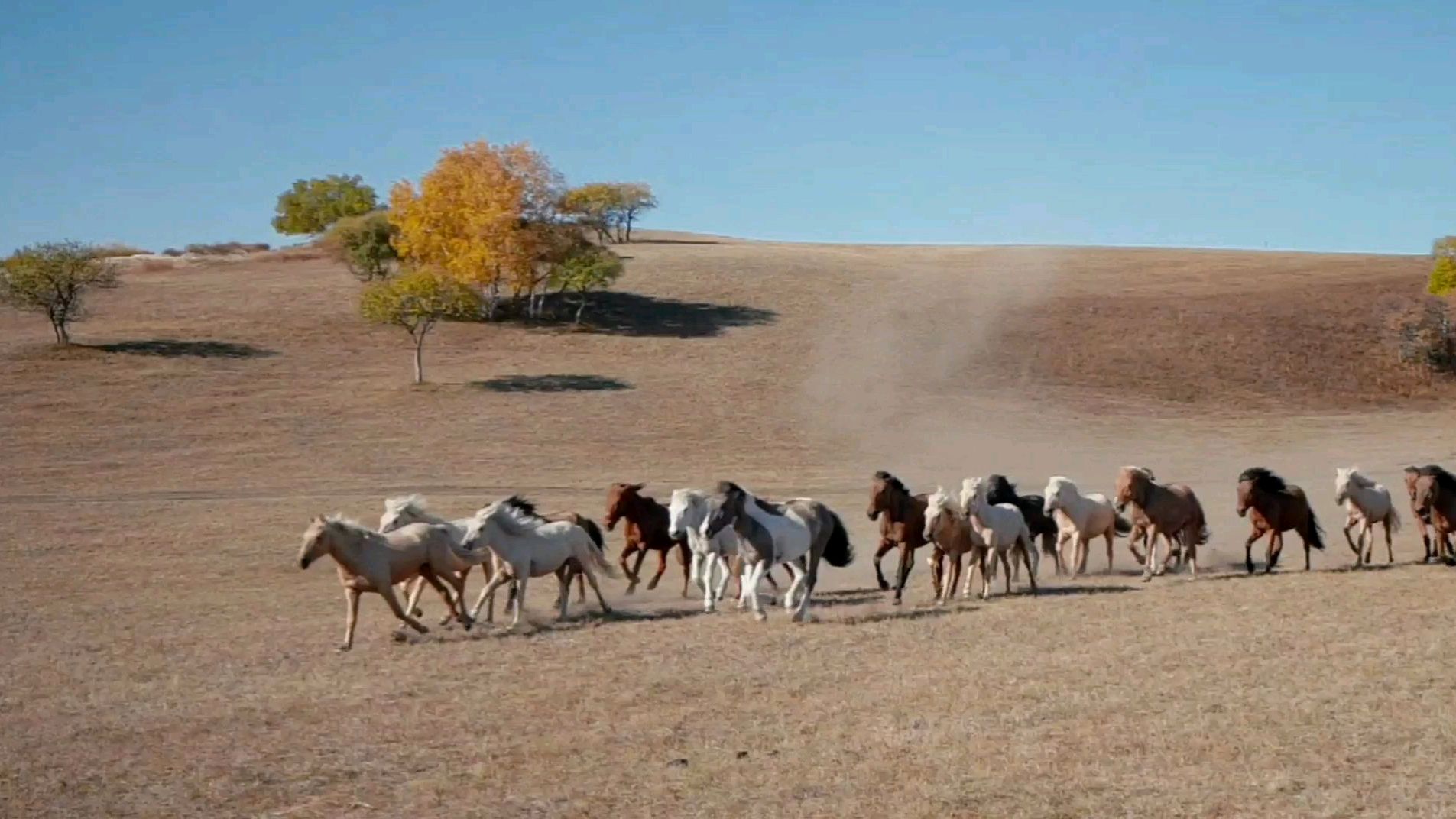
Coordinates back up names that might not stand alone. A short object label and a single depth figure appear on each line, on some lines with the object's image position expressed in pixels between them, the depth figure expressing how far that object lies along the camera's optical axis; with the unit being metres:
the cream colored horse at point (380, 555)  16.17
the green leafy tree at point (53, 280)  51.53
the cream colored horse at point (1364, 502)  22.61
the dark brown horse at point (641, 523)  20.20
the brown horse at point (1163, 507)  21.11
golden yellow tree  60.66
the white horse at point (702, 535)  17.45
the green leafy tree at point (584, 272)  62.53
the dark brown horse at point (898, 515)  18.73
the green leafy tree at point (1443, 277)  66.50
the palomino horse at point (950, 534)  18.36
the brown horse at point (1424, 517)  21.84
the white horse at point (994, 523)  18.92
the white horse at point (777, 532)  17.25
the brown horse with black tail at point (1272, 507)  21.17
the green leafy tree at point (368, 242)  68.62
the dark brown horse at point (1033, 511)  20.66
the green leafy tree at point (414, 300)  49.97
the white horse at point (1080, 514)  21.25
